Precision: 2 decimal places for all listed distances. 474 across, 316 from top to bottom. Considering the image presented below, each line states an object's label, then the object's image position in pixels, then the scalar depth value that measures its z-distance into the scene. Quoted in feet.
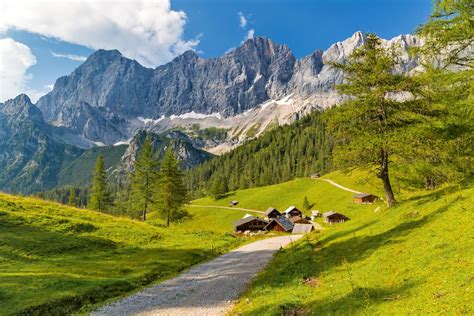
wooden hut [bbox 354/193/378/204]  361.51
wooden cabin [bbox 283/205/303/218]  416.26
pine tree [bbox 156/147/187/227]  250.98
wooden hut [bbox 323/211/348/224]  353.10
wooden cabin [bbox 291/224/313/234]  289.66
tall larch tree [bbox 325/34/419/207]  105.09
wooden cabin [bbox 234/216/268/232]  351.05
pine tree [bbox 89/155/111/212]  293.84
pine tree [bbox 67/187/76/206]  360.36
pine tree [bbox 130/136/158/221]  262.26
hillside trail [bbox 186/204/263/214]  458.70
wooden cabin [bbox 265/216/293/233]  329.68
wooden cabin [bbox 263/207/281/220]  412.36
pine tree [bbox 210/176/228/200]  553.64
